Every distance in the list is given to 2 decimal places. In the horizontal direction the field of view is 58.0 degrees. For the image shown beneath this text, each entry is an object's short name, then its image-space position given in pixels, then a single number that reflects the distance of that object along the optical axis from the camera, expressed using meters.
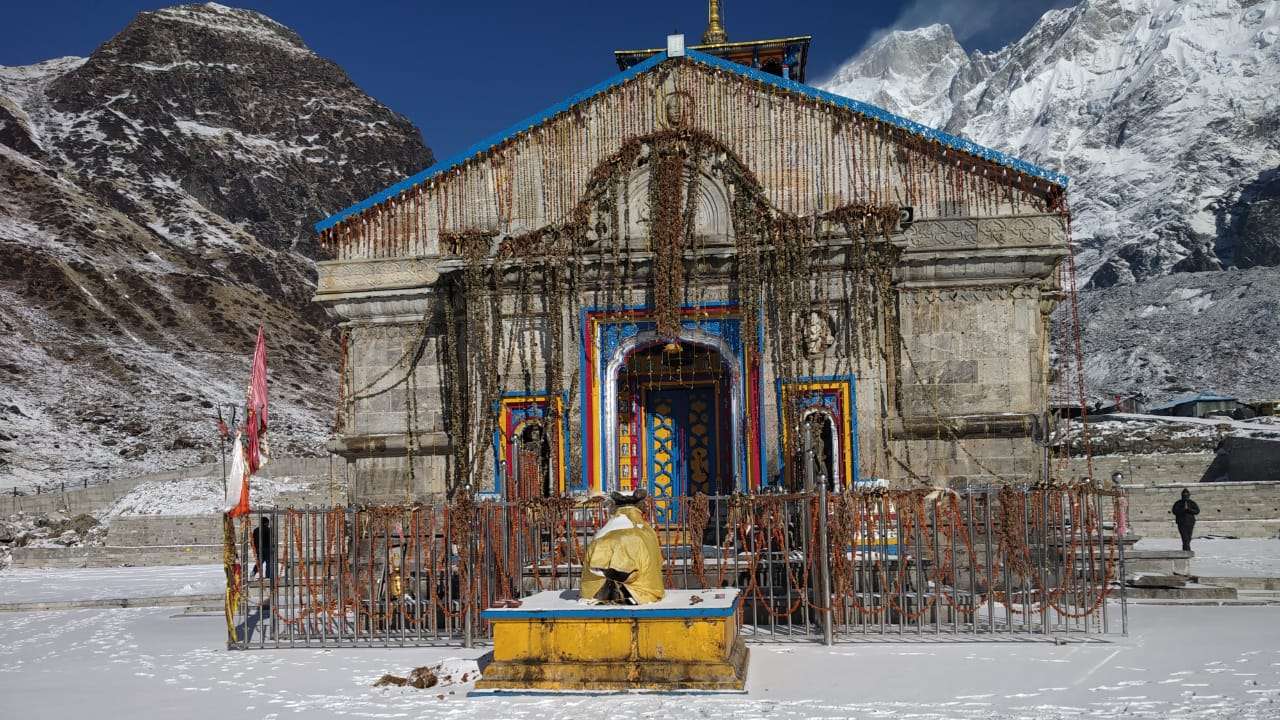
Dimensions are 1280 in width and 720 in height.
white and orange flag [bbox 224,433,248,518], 13.45
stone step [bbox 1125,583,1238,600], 16.75
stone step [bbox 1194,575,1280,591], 18.19
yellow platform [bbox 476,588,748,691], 10.09
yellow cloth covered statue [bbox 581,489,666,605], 10.45
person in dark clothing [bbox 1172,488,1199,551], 21.95
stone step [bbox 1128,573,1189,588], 17.19
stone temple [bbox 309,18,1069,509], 18.58
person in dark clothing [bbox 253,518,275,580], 13.38
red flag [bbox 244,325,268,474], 13.57
